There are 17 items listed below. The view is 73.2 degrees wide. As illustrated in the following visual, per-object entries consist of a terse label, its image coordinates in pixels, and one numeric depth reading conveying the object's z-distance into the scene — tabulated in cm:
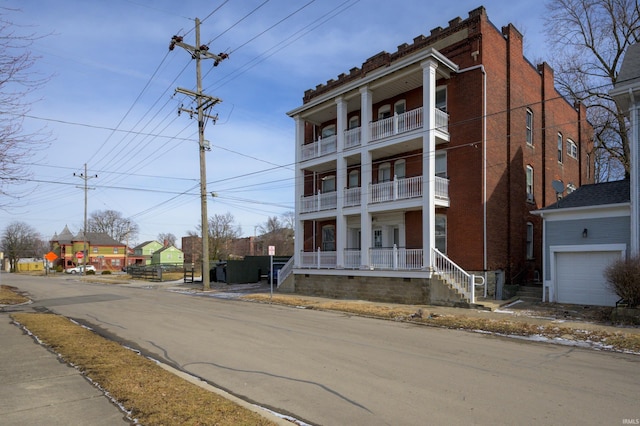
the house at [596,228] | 1523
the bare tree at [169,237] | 12652
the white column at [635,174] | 1498
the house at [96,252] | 8544
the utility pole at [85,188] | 5450
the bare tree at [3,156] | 688
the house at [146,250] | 10144
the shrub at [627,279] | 1270
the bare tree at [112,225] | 10794
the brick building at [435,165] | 1923
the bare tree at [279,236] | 8969
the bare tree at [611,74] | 2466
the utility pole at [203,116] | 2738
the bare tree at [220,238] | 6978
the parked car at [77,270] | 6619
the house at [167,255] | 8919
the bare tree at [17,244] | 10181
